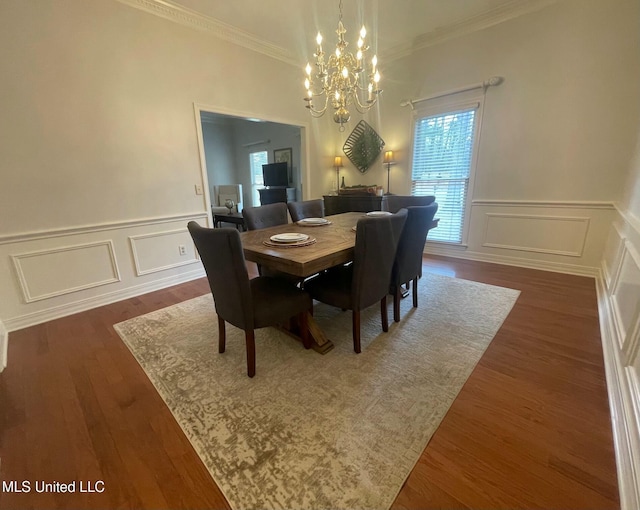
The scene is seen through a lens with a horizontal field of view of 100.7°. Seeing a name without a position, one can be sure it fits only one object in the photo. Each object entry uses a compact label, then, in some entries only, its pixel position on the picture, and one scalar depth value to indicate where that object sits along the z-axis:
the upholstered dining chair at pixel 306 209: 2.93
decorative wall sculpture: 4.45
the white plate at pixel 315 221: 2.49
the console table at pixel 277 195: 5.95
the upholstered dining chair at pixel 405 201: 2.69
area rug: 1.08
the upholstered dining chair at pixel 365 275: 1.61
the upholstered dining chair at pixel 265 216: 2.50
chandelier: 2.06
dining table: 1.51
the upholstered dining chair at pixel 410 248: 2.03
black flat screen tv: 6.30
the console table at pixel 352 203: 4.25
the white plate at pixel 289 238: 1.81
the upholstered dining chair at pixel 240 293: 1.40
